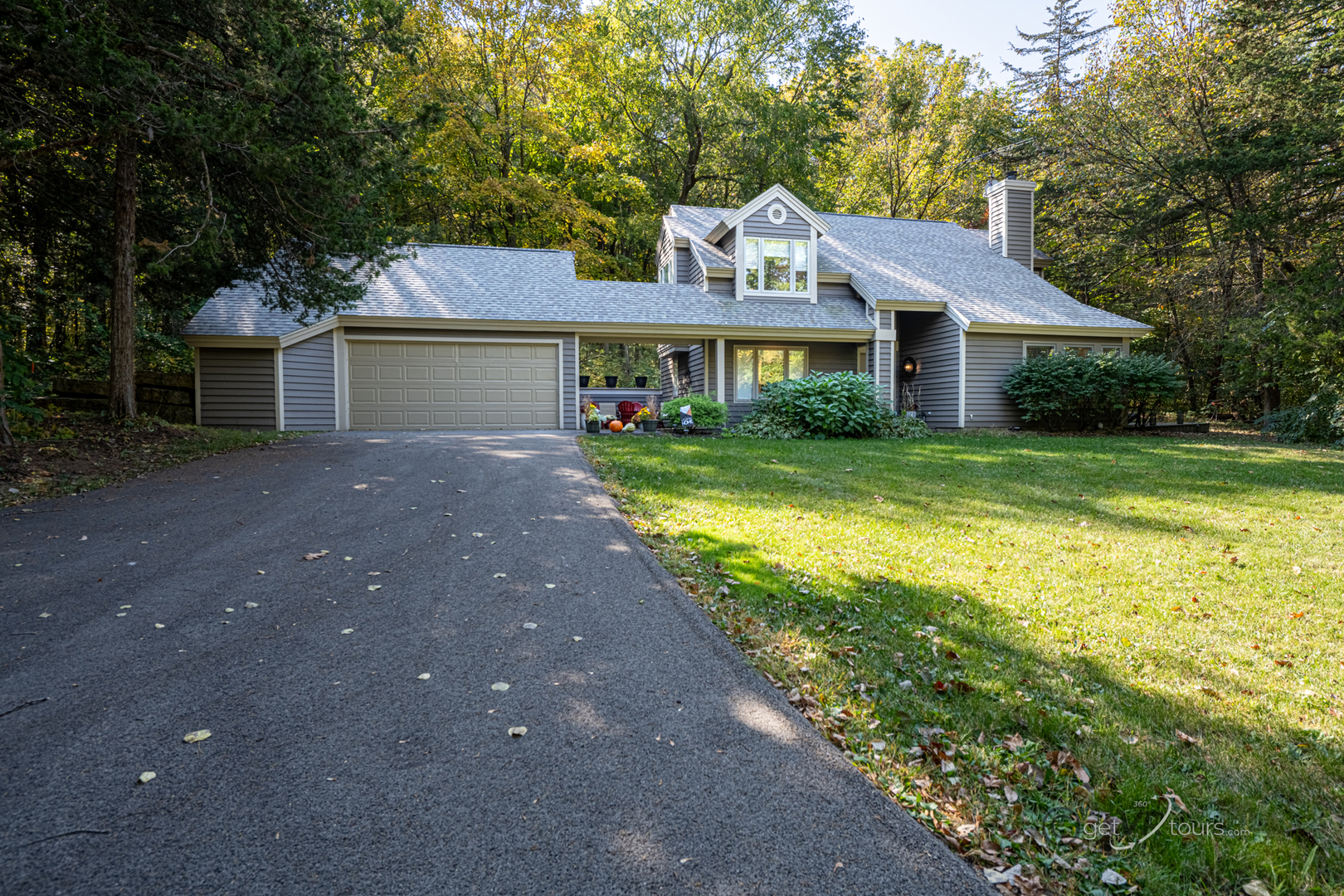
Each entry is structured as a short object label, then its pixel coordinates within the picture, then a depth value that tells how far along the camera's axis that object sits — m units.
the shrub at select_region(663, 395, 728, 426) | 13.24
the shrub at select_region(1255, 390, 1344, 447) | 11.62
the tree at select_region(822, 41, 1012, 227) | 26.84
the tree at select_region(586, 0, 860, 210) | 22.66
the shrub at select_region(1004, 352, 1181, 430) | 14.10
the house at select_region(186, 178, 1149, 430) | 13.11
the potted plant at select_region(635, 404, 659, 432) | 13.30
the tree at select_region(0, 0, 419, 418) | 6.40
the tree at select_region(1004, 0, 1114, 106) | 29.05
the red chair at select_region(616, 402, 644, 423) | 14.40
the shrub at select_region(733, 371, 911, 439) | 12.74
